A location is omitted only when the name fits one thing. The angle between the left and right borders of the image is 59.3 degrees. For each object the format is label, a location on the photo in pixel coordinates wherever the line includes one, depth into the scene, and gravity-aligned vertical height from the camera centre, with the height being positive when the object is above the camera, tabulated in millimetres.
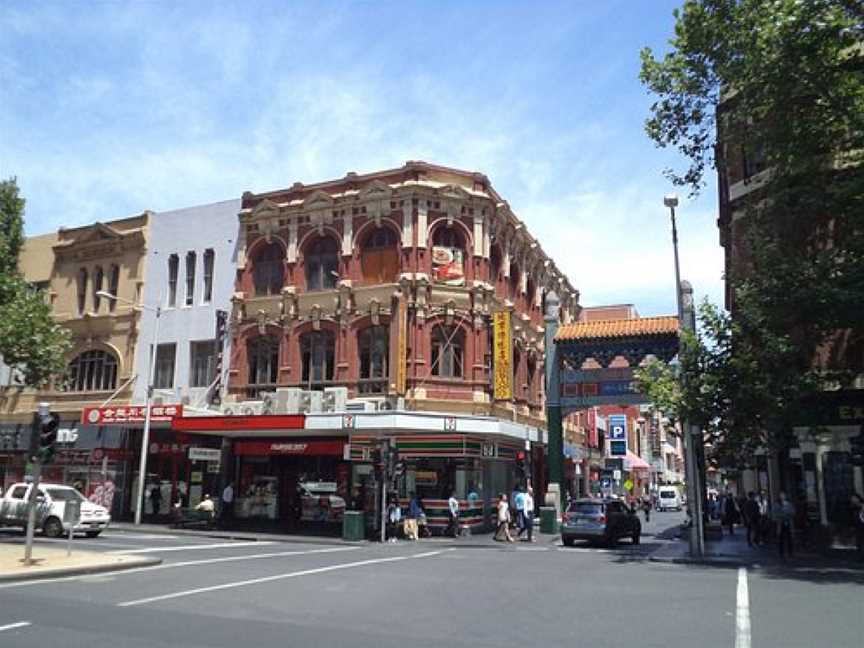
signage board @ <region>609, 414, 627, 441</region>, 56375 +4378
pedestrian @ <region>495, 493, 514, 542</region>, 25953 -1194
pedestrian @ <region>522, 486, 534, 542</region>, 26438 -1011
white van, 63625 -1031
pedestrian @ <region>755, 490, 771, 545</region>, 25656 -1351
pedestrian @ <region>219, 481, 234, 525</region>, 30594 -824
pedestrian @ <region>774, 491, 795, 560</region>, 20547 -901
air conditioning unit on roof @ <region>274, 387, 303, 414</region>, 28812 +3159
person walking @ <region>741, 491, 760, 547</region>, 25667 -1023
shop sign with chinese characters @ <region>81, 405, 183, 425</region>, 30188 +2791
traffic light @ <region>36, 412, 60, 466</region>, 16688 +980
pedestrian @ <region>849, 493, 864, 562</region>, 19620 -793
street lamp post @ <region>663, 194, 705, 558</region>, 21078 +333
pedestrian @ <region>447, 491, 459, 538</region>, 26938 -976
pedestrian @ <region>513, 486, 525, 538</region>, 26734 -814
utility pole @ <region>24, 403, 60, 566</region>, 16528 +900
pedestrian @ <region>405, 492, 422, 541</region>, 26391 -1172
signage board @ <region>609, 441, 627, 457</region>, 56188 +2831
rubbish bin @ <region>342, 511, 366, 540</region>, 25875 -1327
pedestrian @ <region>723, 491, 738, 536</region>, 32594 -1039
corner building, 28344 +6222
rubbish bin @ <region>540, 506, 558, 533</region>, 28812 -1240
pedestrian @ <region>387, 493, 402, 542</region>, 26564 -1156
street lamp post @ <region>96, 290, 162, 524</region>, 29848 +1489
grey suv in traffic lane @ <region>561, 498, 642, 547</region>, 23953 -1101
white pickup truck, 24031 -914
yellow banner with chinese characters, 28953 +4921
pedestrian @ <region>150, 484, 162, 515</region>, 33562 -655
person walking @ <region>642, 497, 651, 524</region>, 41875 -1130
